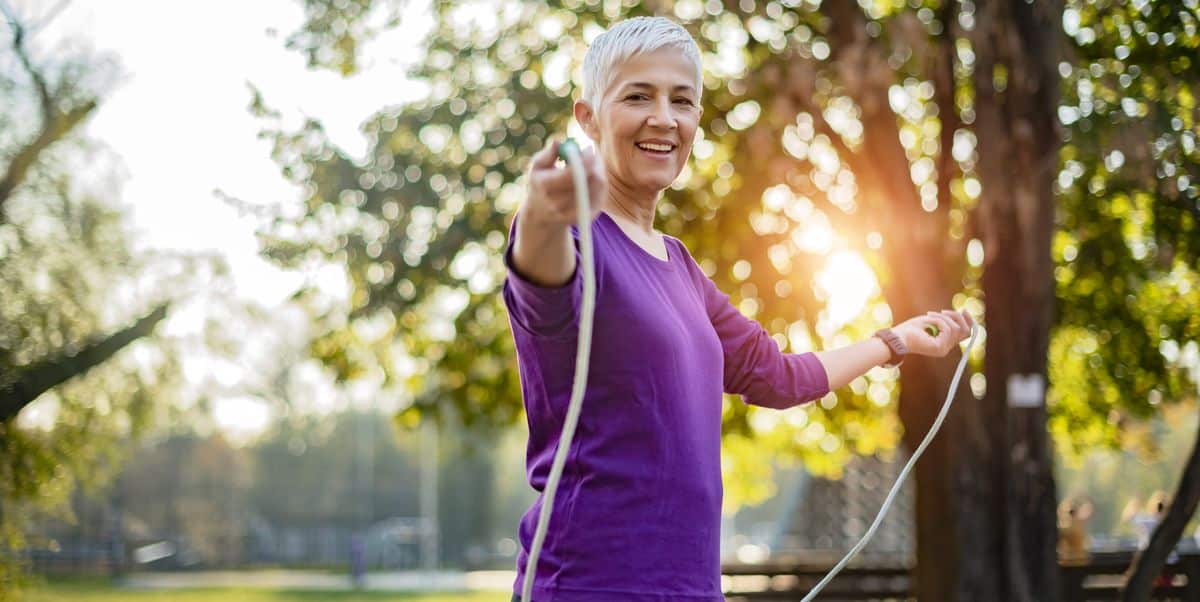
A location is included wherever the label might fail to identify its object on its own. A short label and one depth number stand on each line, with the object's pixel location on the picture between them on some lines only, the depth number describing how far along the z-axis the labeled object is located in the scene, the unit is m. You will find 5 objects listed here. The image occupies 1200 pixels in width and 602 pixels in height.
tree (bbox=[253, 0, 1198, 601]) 8.96
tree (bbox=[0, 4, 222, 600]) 7.86
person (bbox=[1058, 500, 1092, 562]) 13.04
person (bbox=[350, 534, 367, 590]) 29.81
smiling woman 1.63
